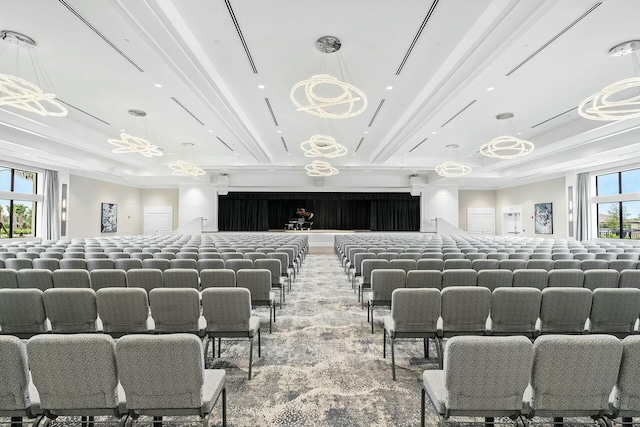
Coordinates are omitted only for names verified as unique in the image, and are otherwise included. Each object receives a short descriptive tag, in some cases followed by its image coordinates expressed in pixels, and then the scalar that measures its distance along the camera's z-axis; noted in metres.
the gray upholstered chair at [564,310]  3.45
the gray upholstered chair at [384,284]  4.80
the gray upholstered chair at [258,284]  4.87
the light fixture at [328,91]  6.48
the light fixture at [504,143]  9.83
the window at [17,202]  14.27
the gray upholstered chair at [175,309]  3.47
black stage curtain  24.12
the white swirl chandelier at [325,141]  10.46
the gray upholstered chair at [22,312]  3.45
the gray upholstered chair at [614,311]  3.44
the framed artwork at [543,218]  18.42
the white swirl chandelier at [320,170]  15.75
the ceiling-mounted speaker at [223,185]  21.80
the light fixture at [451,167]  14.86
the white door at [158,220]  23.62
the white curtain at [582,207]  15.95
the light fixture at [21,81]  6.00
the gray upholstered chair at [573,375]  1.95
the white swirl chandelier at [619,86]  5.75
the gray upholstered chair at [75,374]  1.97
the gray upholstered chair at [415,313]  3.46
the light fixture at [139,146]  10.53
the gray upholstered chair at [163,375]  2.00
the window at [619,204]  14.34
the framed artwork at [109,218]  19.86
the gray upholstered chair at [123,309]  3.42
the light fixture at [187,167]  15.13
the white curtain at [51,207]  15.81
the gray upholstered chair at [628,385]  1.98
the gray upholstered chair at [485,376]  1.98
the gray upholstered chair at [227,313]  3.47
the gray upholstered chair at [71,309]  3.44
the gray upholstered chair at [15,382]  1.93
